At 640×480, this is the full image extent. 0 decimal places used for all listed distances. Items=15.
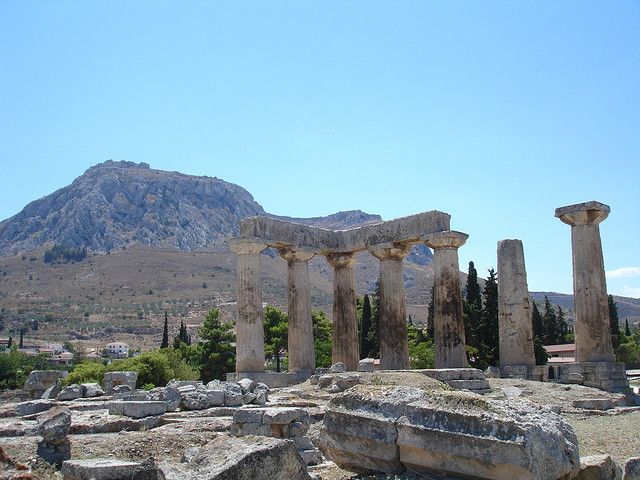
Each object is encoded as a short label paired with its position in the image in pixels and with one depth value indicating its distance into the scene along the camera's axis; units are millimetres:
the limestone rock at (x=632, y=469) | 9820
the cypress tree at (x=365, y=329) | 52575
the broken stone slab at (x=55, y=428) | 10723
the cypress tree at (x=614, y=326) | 62494
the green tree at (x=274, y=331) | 51506
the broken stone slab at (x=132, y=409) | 14672
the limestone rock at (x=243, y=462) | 7352
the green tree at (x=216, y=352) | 47875
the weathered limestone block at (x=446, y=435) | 7730
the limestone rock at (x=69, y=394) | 19938
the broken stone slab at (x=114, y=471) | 8602
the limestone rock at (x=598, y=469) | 8531
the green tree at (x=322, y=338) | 49656
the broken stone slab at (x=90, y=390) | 20844
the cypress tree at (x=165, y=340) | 69462
